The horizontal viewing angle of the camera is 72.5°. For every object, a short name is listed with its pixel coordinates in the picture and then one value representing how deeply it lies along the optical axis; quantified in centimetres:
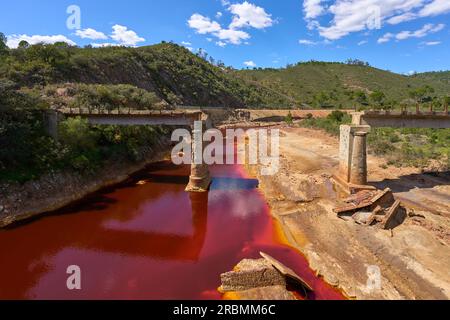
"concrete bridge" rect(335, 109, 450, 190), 2866
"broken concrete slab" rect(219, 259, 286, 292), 1570
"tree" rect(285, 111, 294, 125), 9448
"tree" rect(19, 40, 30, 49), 7345
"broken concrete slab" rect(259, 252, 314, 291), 1590
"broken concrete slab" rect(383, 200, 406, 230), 2152
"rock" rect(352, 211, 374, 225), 2234
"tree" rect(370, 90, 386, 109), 12090
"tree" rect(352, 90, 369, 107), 13588
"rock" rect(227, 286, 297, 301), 1481
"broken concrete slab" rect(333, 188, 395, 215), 2397
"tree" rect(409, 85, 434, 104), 12996
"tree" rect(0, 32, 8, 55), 5491
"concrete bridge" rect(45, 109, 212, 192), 3320
